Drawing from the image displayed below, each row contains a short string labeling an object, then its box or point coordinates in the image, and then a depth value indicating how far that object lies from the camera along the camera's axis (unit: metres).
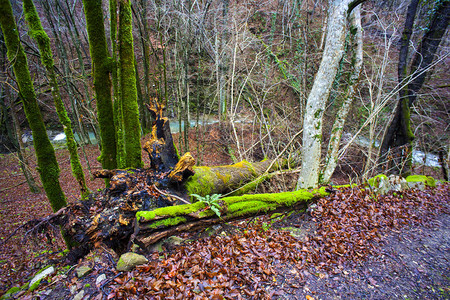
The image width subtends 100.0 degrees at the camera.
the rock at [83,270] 2.78
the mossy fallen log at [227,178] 4.78
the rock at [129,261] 2.75
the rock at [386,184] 5.58
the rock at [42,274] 2.82
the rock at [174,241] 3.31
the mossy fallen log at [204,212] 2.98
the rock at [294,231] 3.88
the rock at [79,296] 2.41
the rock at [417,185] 6.39
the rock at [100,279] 2.60
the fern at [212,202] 3.45
